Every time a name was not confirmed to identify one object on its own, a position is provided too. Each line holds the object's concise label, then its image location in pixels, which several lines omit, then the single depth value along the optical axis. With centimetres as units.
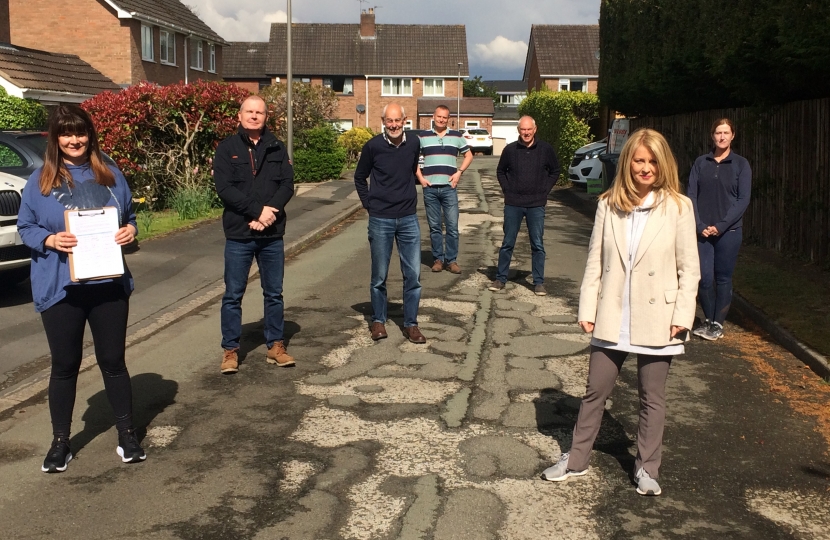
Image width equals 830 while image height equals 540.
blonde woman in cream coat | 457
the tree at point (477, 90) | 11788
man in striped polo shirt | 1163
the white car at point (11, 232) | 941
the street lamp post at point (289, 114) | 2145
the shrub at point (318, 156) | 2725
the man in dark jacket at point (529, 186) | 1030
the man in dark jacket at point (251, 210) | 681
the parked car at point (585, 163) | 2475
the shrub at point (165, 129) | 1752
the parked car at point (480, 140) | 6284
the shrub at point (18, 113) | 2141
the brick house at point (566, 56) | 7325
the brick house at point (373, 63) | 7012
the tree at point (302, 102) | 3328
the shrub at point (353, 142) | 4012
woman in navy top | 798
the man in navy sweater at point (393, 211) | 793
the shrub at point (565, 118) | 2767
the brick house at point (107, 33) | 3581
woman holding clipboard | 493
